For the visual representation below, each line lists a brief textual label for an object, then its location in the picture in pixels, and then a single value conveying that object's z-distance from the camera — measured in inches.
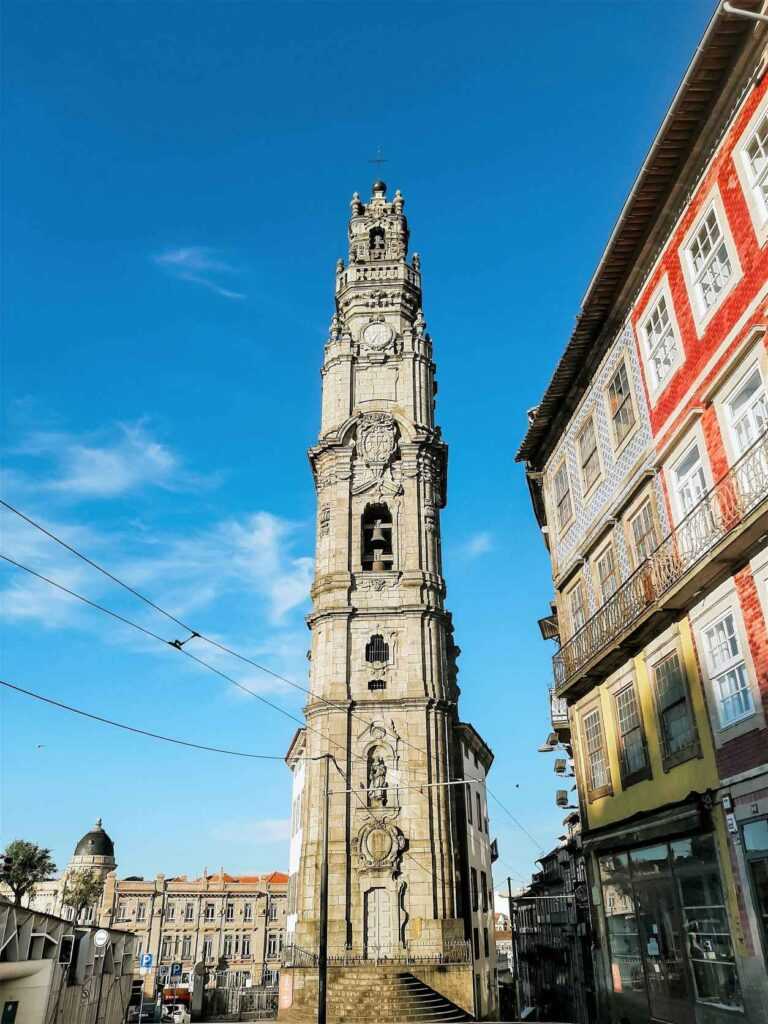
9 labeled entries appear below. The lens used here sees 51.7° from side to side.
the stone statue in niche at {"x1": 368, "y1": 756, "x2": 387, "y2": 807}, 1359.5
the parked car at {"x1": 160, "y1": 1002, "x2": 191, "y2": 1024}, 1333.9
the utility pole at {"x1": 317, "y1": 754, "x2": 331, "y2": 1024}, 912.9
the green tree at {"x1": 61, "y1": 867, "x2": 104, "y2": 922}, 2728.8
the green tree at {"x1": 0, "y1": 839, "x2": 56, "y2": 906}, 2297.0
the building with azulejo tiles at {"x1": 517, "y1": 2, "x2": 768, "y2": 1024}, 432.1
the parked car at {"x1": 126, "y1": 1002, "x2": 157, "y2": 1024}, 1633.9
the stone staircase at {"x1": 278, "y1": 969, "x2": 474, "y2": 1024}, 1131.9
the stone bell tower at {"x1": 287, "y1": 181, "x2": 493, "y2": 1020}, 1299.2
